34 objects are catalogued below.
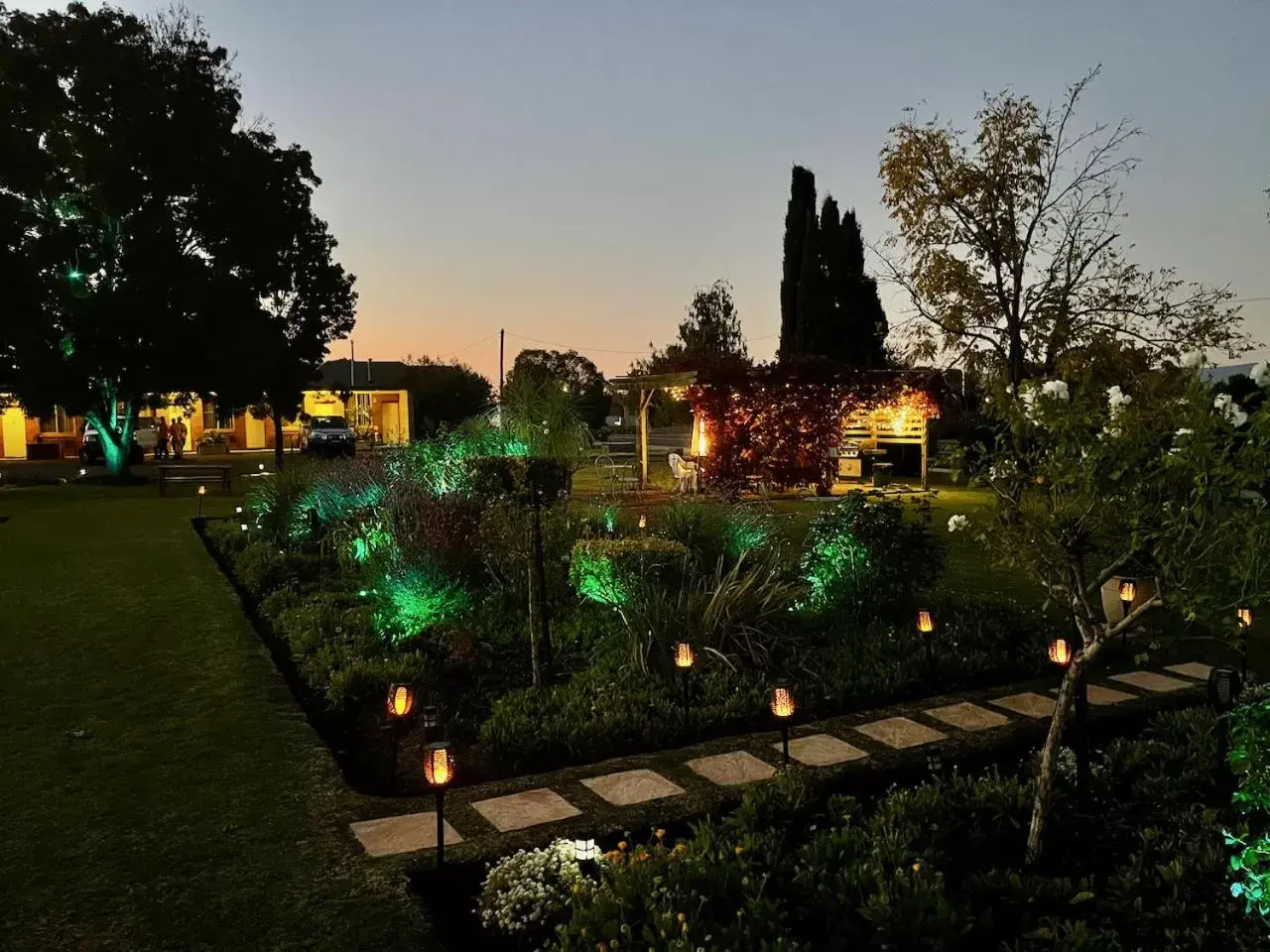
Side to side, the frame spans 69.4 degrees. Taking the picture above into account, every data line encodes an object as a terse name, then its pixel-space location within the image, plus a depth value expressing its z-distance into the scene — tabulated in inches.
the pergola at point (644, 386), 607.2
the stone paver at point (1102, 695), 172.4
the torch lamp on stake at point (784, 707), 133.6
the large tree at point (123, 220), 718.5
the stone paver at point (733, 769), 136.6
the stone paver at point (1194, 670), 192.9
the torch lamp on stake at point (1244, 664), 162.9
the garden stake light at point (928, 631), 179.6
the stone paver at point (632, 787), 129.7
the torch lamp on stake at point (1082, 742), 128.0
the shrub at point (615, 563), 217.6
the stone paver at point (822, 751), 143.2
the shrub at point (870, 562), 223.8
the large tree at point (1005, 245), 545.3
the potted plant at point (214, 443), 1295.5
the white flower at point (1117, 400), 108.9
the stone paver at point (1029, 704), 166.8
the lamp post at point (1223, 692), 130.8
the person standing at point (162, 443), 1150.3
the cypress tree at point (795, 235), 914.7
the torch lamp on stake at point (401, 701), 136.2
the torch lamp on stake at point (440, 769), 109.7
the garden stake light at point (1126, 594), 191.6
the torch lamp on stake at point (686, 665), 158.6
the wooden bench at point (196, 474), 634.2
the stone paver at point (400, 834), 116.1
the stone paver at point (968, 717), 159.9
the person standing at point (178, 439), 1122.0
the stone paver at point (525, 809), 122.3
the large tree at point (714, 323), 1164.5
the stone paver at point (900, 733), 151.6
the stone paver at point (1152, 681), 182.4
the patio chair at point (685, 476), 574.6
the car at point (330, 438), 1040.8
